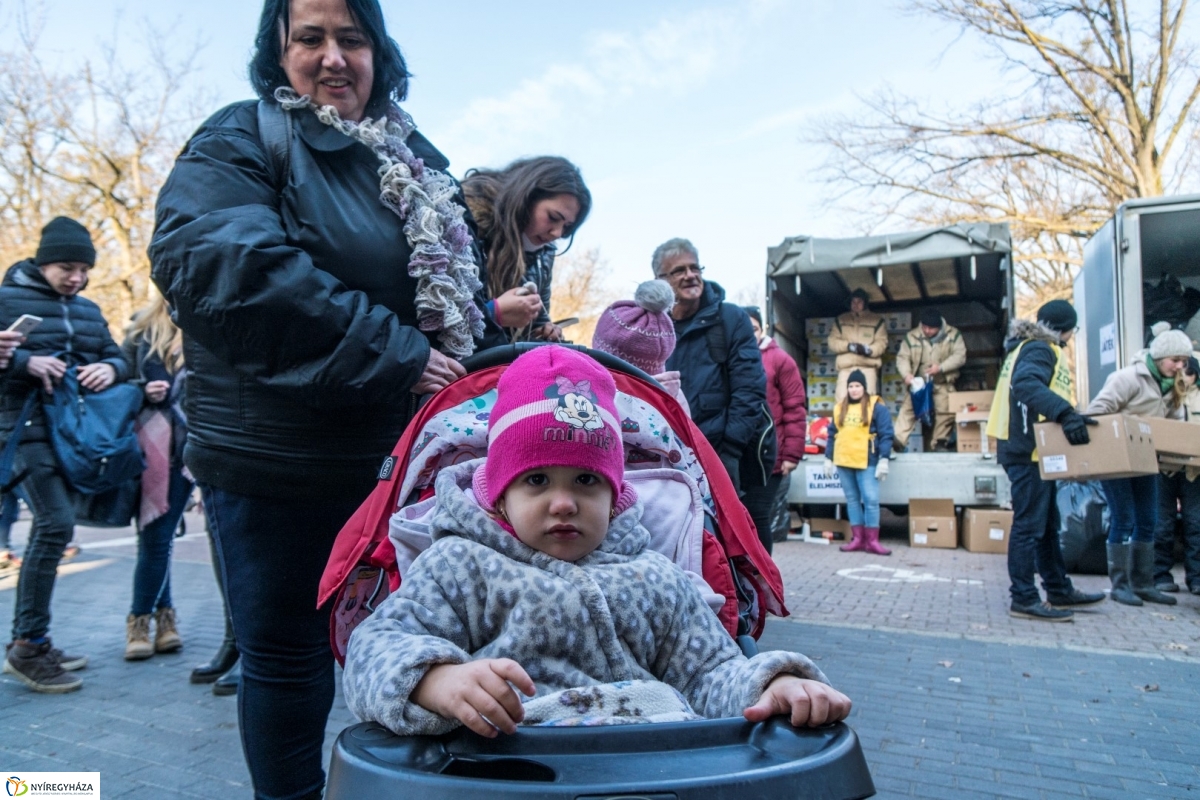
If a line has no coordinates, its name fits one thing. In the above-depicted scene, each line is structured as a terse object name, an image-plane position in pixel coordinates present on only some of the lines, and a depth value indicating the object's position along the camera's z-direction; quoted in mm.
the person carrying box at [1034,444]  5602
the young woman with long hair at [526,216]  3072
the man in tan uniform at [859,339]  10992
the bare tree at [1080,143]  15523
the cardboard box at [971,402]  9906
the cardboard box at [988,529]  8672
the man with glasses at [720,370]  5051
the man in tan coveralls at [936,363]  10703
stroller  1175
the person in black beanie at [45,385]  4020
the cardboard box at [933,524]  9109
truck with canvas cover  9125
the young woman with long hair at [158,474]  4523
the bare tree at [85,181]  19906
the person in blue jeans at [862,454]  8812
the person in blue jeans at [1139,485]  6082
